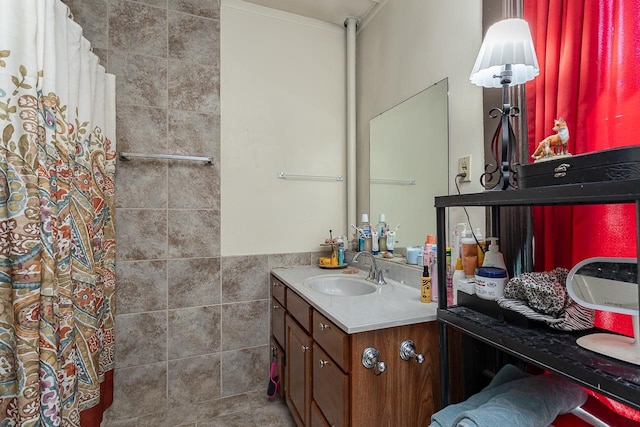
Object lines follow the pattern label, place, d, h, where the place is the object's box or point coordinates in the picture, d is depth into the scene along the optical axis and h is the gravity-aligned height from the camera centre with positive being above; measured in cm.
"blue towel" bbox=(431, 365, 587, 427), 71 -47
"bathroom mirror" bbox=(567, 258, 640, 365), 61 -17
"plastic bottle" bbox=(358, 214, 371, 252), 195 -12
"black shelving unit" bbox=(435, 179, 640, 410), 53 -29
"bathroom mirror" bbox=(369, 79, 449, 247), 143 +28
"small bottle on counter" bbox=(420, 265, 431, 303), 123 -29
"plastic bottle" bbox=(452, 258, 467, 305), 109 -22
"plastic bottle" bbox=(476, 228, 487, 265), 109 -12
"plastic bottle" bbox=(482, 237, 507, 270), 97 -14
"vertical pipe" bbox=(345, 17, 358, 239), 214 +59
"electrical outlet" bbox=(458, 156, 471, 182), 127 +20
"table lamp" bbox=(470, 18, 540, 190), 89 +46
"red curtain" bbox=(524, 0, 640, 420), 75 +32
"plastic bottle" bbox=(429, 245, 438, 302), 123 -27
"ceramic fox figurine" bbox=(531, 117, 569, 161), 77 +18
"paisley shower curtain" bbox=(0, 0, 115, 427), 92 -3
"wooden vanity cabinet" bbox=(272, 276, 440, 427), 98 -56
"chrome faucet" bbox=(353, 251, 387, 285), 159 -32
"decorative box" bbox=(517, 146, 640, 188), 56 +10
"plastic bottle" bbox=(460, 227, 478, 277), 110 -15
